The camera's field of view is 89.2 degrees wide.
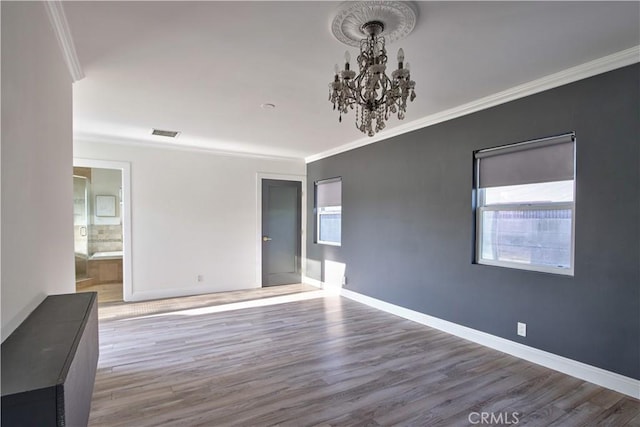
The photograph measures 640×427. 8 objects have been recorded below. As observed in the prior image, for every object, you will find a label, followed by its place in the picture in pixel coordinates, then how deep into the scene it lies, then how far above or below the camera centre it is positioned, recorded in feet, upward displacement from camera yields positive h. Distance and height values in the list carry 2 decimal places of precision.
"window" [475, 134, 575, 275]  9.25 +0.10
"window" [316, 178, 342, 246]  19.11 -0.24
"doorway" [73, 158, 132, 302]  16.61 -1.69
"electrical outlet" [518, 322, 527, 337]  9.94 -3.73
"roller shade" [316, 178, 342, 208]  19.02 +0.91
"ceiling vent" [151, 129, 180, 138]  14.94 +3.48
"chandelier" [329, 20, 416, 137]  6.47 +2.57
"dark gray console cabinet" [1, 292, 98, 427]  2.85 -1.68
